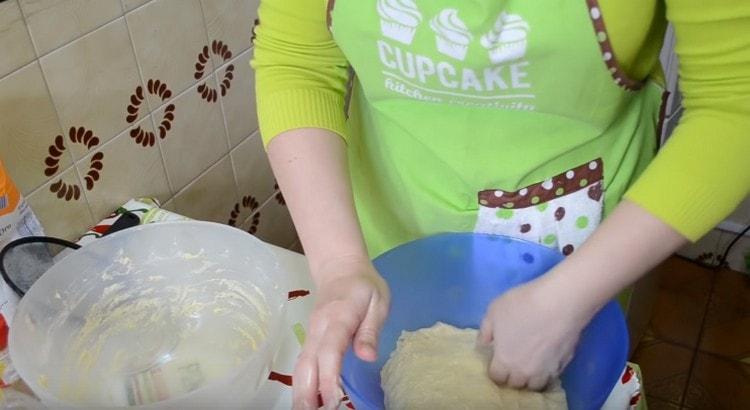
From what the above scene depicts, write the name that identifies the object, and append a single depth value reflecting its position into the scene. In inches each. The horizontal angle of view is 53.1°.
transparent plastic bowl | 27.4
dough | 24.3
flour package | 28.8
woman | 20.7
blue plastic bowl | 24.5
